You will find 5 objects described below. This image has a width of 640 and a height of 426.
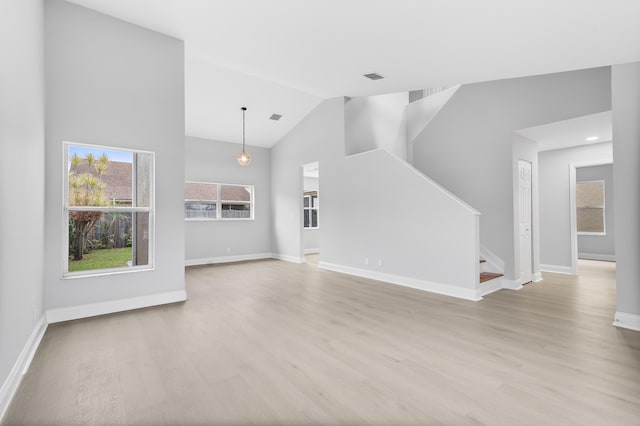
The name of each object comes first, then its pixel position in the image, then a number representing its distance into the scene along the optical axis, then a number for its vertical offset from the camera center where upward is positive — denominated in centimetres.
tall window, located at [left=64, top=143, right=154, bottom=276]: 355 +8
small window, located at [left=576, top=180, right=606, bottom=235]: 786 +14
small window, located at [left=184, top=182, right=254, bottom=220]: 745 +35
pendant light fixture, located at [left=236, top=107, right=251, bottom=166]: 635 +115
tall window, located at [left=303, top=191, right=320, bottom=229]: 1057 +19
